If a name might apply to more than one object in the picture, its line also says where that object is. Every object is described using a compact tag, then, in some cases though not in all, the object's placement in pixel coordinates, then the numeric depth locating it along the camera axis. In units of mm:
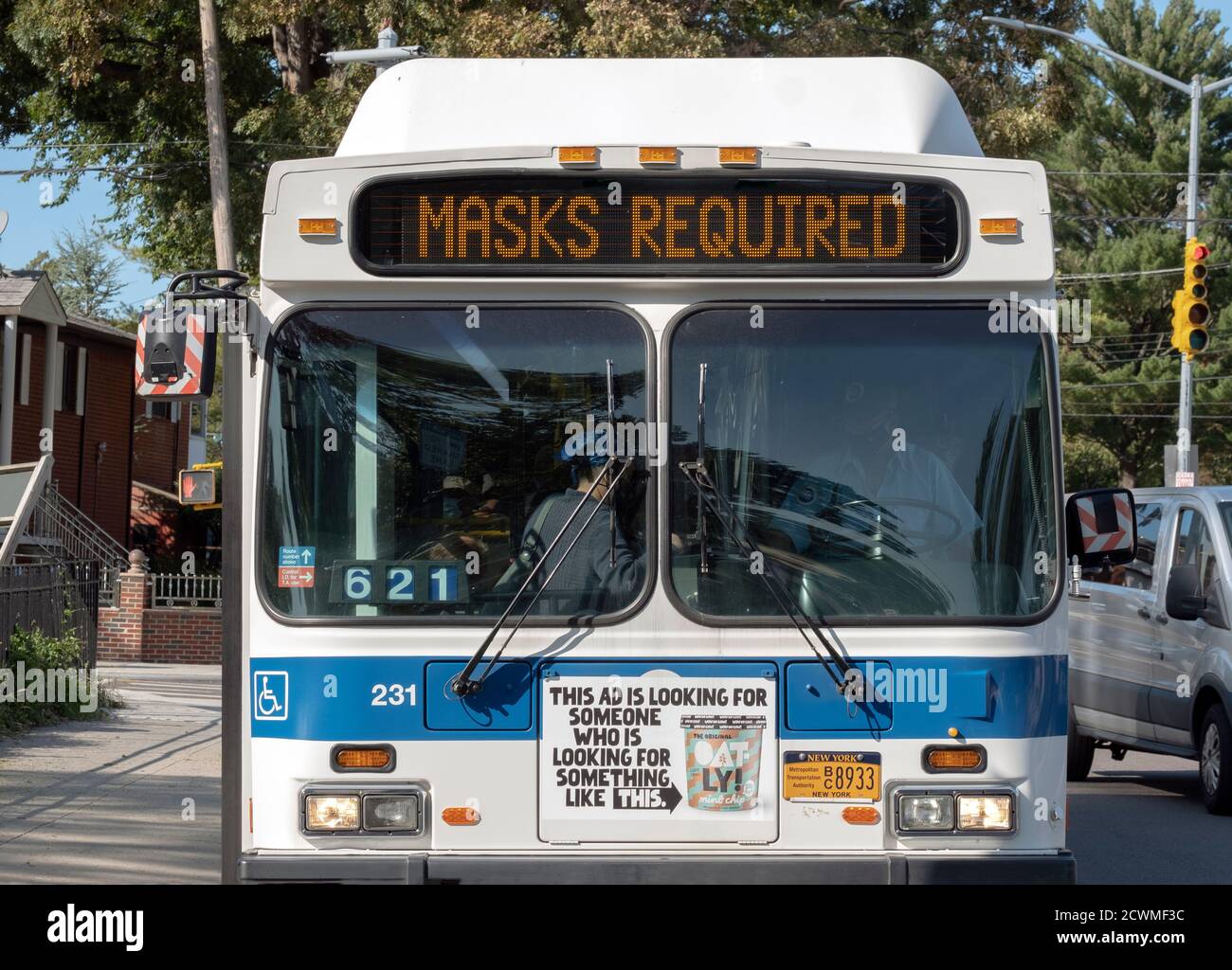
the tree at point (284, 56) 21516
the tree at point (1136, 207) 49719
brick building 27731
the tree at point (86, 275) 65750
